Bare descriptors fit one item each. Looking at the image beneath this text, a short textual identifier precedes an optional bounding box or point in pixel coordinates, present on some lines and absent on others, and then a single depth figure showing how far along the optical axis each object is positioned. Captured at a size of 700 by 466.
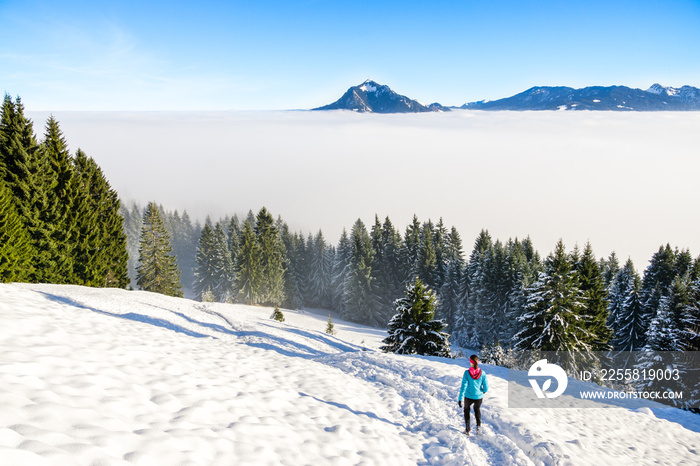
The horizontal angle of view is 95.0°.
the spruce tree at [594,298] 30.22
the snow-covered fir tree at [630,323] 41.25
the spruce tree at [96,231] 27.88
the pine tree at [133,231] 103.70
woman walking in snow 8.31
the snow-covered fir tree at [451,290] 60.91
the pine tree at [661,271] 48.34
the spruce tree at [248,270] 55.91
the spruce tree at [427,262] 65.06
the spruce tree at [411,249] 68.12
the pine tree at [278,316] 33.84
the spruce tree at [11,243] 18.53
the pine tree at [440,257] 64.94
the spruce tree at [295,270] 70.23
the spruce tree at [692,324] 24.11
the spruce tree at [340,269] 70.88
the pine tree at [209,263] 68.38
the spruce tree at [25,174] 23.12
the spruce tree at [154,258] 40.16
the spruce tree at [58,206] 25.33
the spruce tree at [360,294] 62.28
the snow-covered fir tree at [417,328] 22.53
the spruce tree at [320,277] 75.06
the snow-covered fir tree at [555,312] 24.95
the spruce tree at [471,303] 52.19
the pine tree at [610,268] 58.71
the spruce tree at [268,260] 58.81
